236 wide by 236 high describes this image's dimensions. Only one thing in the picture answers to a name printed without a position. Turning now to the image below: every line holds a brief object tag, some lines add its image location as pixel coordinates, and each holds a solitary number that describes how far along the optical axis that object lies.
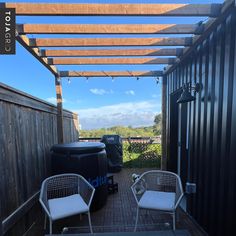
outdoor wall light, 2.72
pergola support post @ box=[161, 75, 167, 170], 4.78
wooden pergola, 2.07
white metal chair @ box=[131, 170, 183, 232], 2.37
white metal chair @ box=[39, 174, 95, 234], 2.30
